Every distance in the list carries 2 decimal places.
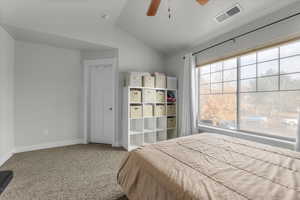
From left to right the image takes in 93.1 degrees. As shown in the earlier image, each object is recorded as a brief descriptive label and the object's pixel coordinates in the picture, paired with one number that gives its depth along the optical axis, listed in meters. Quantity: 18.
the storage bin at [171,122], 3.53
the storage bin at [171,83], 3.47
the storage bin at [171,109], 3.51
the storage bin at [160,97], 3.35
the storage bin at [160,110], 3.33
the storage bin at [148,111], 3.21
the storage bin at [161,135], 3.48
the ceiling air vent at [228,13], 2.02
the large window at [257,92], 1.90
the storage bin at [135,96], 3.07
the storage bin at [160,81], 3.31
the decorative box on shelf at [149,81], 3.17
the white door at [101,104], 3.61
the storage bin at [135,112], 3.06
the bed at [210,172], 0.80
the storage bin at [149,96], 3.20
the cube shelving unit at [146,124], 3.09
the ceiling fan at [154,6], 1.54
